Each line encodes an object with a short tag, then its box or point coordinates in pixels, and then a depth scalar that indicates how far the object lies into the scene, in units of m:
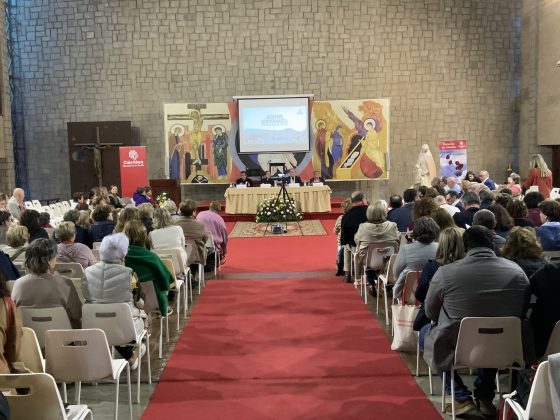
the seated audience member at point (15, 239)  5.16
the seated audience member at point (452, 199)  7.89
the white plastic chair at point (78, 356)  3.37
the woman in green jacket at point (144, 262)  4.86
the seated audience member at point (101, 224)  6.55
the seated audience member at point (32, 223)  5.68
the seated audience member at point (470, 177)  12.34
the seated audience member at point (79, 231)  6.38
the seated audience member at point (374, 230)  6.32
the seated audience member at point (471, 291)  3.44
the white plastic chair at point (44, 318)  3.81
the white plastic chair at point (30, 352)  3.24
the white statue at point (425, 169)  14.30
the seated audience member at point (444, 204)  7.26
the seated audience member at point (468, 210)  6.24
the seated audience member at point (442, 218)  5.00
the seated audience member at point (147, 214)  6.81
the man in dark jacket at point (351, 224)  7.12
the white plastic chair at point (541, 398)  2.59
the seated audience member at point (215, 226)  7.76
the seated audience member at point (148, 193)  11.35
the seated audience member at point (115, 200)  10.27
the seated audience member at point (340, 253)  7.75
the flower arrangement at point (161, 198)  13.20
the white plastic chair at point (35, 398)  2.57
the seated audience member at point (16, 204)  9.76
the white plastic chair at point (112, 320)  3.88
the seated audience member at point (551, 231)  5.14
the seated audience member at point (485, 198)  7.09
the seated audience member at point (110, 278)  4.17
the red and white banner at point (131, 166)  14.29
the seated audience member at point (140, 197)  11.23
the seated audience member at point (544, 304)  3.46
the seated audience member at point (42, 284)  3.86
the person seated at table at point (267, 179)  14.39
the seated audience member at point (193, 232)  6.98
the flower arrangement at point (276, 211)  12.79
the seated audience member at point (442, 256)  3.83
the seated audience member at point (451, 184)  10.47
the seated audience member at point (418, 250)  4.69
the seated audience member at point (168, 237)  6.25
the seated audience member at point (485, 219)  4.54
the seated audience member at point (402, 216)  7.12
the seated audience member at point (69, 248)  5.25
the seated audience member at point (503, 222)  5.36
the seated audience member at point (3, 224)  6.30
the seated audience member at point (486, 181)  11.70
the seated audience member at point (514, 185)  10.27
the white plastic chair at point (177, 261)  5.91
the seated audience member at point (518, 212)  5.59
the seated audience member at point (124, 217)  5.54
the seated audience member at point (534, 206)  6.35
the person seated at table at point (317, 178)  14.73
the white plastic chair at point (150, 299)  4.89
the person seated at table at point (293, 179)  14.43
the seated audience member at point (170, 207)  7.94
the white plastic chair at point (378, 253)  6.24
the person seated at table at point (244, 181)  14.39
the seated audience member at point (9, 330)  3.04
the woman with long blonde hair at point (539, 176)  10.59
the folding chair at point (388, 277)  5.49
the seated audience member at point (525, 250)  3.80
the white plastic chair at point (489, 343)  3.38
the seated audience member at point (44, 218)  6.26
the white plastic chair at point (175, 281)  5.42
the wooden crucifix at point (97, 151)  15.37
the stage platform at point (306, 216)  14.19
